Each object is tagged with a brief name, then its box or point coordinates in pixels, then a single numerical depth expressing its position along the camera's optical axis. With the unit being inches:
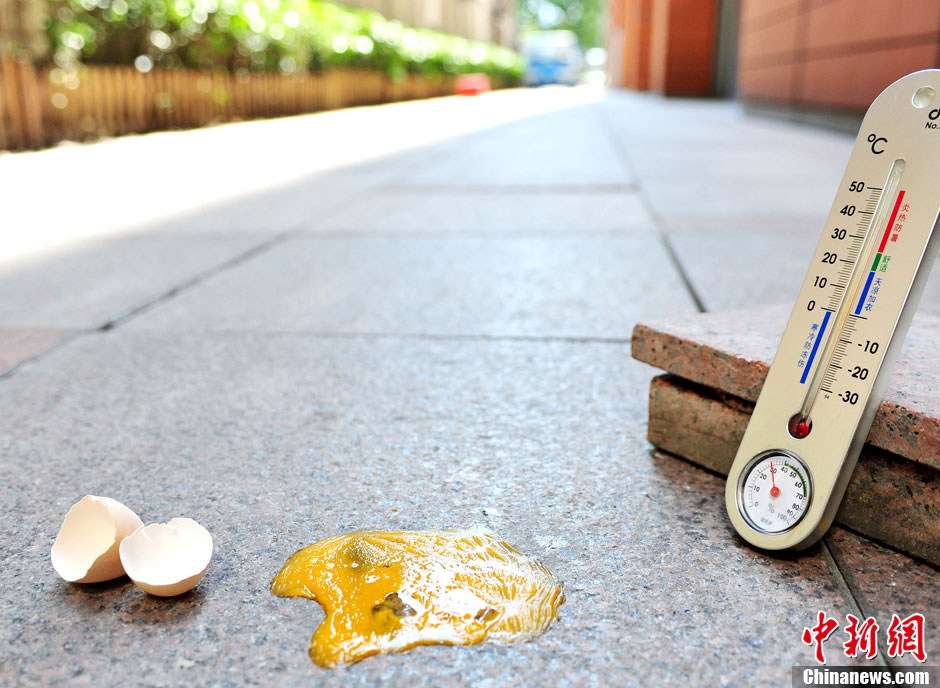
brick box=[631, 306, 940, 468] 22.5
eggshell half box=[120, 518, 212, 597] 22.3
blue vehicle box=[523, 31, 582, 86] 1269.3
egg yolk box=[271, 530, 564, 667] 21.3
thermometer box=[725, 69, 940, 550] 22.1
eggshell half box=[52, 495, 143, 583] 22.7
